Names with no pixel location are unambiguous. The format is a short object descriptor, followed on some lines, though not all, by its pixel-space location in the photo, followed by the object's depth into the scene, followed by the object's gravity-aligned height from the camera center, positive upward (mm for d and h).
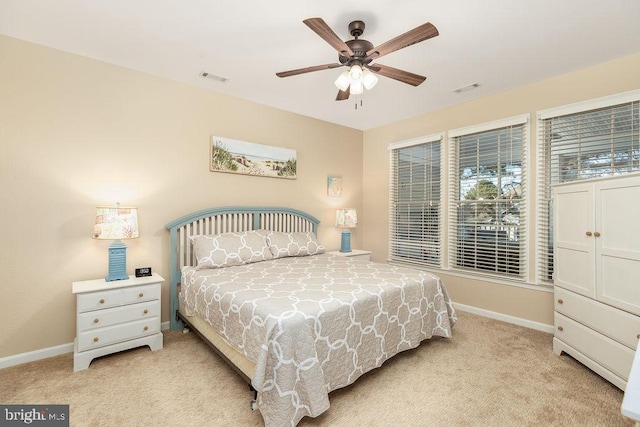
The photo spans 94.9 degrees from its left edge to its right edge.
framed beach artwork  3438 +710
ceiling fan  1808 +1110
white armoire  1966 -427
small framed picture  4546 +453
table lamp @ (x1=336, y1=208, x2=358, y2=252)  4316 -116
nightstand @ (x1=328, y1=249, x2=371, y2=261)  4146 -556
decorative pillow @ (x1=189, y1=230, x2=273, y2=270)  2836 -353
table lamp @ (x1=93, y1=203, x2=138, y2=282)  2412 -132
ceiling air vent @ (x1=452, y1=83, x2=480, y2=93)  3215 +1430
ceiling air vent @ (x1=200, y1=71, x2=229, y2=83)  2990 +1434
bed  1615 -642
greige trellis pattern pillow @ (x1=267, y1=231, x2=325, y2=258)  3369 -352
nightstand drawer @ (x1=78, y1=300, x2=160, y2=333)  2275 -824
